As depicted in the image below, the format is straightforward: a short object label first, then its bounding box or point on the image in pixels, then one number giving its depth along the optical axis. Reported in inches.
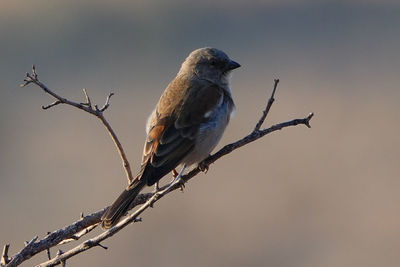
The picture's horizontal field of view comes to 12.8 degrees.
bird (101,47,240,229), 408.0
